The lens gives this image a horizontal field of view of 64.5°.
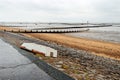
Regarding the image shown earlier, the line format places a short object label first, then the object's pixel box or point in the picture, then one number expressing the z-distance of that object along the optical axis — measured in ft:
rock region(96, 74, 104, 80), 12.91
